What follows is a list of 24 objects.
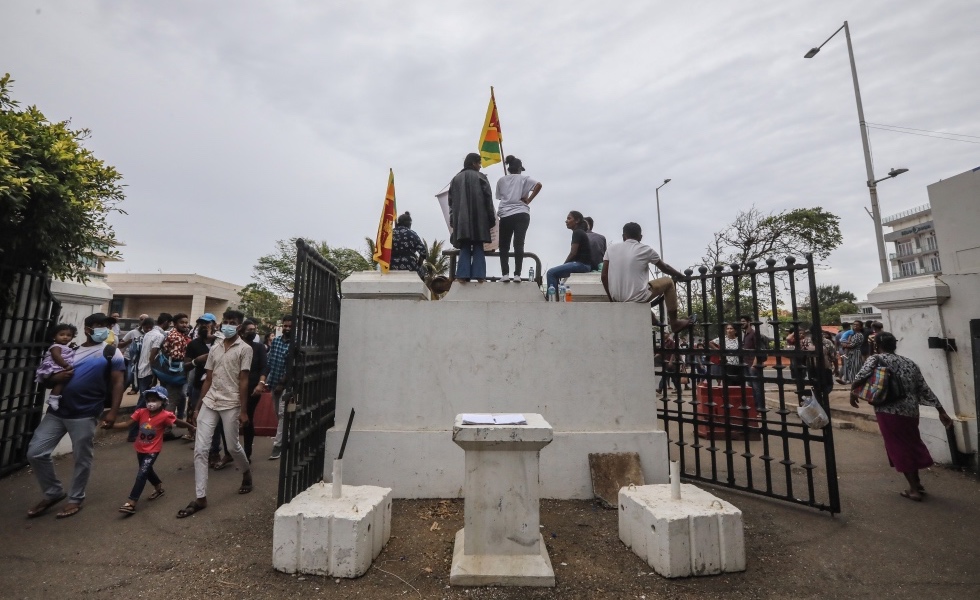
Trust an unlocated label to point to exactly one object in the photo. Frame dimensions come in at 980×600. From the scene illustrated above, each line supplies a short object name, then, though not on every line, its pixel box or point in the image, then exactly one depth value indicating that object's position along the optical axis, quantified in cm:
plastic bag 400
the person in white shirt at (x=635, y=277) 505
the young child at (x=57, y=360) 422
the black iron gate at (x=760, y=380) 411
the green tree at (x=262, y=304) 2864
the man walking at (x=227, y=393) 456
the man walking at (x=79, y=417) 416
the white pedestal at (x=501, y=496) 305
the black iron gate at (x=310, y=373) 352
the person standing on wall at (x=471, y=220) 557
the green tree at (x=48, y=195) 425
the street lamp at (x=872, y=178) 1197
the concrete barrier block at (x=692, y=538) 305
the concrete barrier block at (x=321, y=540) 305
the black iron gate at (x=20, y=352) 497
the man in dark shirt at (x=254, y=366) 540
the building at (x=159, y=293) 3319
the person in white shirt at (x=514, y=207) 598
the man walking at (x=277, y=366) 605
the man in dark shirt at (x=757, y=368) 434
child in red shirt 424
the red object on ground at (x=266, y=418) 738
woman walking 451
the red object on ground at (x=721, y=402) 741
